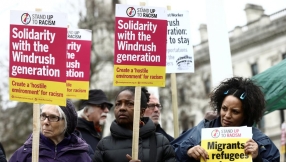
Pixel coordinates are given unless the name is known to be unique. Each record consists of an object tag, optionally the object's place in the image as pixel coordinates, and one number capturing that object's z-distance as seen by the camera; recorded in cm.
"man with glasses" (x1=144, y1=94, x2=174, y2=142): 794
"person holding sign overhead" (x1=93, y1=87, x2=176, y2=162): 599
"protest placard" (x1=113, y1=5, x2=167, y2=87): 629
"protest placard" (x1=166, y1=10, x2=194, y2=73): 863
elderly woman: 589
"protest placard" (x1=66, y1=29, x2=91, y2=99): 784
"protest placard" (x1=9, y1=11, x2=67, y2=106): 594
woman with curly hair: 564
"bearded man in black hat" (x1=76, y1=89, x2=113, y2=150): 786
